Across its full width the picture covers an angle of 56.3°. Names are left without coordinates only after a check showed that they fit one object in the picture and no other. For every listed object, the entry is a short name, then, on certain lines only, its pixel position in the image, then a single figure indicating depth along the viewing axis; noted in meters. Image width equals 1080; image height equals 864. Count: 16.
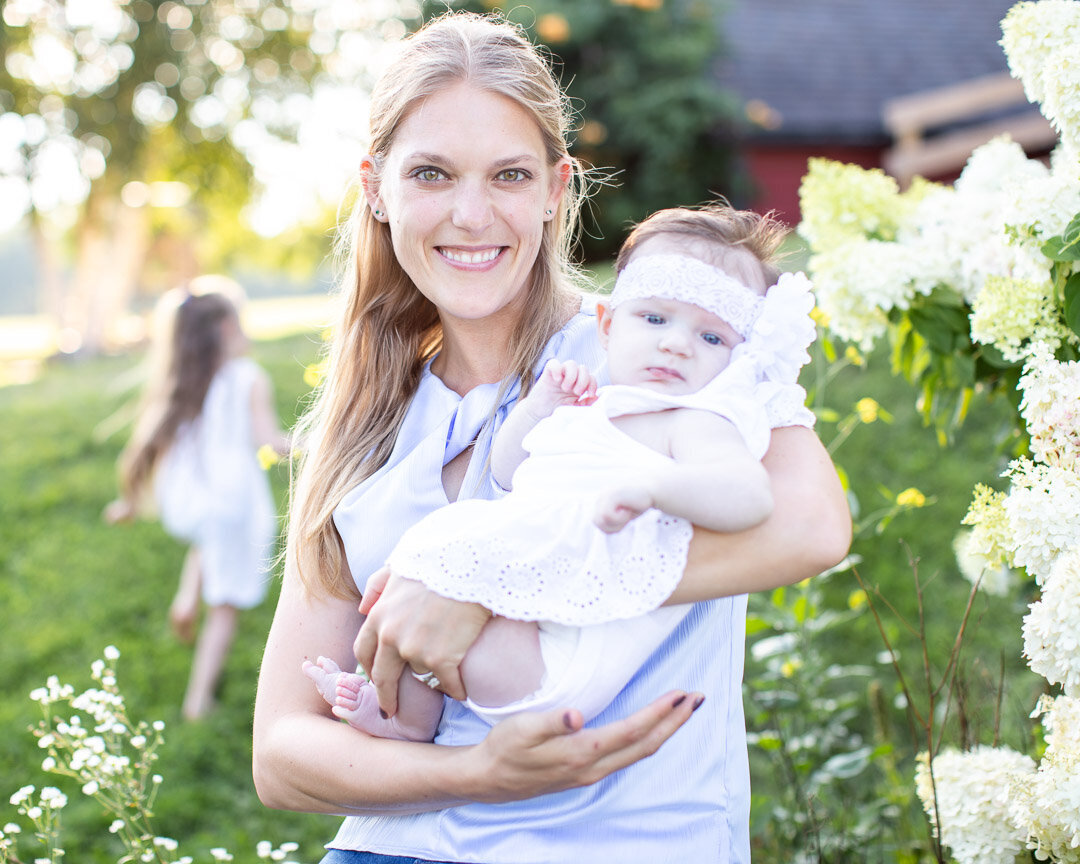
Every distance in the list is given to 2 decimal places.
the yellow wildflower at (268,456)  2.95
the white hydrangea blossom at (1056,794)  1.58
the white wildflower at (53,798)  1.81
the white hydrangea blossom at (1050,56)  1.72
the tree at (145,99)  14.77
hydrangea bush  1.63
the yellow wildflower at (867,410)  2.59
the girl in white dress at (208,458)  5.10
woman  1.51
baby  1.47
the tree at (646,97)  10.86
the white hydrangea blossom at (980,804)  1.89
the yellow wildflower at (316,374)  2.37
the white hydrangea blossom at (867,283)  2.13
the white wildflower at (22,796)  1.79
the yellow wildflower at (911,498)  2.43
